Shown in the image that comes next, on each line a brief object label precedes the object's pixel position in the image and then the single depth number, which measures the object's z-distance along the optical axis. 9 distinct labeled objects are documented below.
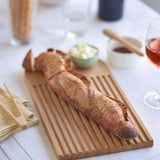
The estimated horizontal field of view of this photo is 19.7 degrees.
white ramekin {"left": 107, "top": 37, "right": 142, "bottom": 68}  1.36
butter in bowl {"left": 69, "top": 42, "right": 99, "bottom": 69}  1.34
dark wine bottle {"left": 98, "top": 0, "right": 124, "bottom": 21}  1.59
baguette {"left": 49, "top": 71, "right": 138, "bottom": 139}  1.08
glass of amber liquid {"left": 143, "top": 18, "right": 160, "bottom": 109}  1.16
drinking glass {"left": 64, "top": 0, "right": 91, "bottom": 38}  1.55
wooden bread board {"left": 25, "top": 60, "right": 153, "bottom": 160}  1.07
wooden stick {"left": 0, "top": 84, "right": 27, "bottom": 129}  1.09
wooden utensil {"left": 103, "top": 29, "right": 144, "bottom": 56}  1.34
